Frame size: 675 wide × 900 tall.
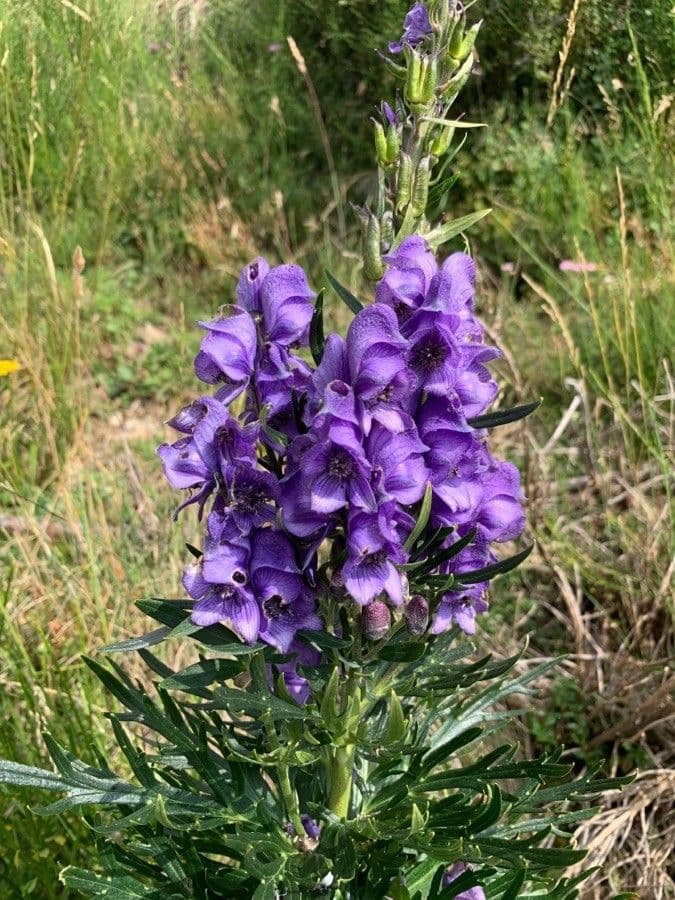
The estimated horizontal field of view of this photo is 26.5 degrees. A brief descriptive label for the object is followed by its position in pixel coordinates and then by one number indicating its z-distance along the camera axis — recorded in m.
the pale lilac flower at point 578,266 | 1.07
